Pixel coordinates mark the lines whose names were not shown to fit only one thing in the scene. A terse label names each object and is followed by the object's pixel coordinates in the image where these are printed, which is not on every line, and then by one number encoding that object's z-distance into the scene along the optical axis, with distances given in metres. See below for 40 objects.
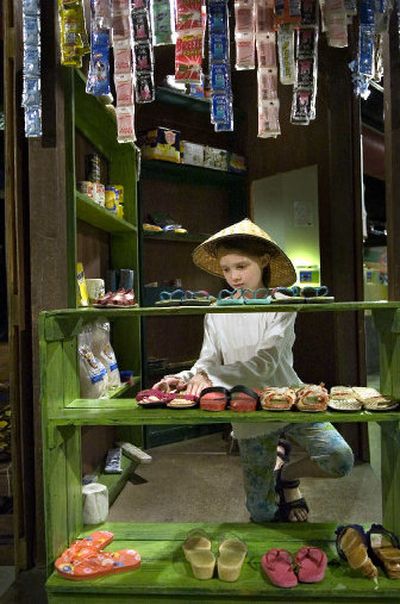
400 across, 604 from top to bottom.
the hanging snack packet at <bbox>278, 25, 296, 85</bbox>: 2.02
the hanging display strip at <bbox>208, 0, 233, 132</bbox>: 2.02
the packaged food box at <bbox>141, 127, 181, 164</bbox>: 3.72
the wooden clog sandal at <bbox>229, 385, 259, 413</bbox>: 1.75
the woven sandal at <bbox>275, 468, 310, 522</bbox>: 2.22
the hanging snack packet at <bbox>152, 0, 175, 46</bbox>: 1.95
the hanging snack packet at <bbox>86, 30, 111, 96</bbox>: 1.98
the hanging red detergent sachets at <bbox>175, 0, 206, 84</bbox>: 1.93
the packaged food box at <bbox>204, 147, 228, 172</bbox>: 4.01
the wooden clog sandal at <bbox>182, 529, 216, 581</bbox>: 1.70
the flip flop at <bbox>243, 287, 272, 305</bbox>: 1.99
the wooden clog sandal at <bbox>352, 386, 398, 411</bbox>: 1.71
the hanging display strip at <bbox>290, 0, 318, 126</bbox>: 2.02
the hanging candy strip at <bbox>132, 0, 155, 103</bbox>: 1.95
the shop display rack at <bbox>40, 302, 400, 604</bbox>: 1.66
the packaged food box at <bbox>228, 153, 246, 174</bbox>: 4.15
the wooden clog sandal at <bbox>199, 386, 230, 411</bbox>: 1.75
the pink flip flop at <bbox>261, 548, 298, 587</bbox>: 1.64
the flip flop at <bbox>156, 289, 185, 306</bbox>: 1.78
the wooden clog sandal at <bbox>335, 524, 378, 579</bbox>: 1.68
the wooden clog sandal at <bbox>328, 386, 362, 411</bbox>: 1.72
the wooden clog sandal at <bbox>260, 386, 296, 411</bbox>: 1.73
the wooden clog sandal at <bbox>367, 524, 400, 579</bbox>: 1.67
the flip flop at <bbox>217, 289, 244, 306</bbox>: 1.74
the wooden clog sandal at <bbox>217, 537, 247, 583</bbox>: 1.68
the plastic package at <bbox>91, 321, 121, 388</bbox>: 2.64
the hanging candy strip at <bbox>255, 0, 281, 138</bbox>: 2.01
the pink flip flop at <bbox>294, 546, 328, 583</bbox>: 1.67
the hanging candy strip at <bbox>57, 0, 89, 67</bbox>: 1.94
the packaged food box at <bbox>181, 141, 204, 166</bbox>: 3.90
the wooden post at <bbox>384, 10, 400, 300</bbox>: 1.97
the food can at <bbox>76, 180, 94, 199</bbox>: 2.57
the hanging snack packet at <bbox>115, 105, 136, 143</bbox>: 2.03
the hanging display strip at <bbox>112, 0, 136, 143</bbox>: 1.94
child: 1.99
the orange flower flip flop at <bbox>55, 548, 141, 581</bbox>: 1.70
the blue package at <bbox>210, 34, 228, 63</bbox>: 2.04
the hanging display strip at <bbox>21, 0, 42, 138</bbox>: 1.92
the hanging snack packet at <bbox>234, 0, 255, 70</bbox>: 1.99
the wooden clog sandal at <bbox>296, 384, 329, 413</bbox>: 1.73
